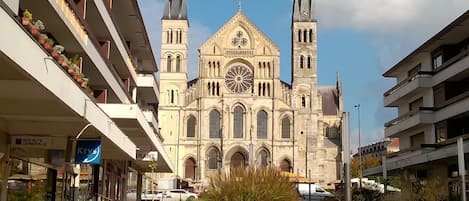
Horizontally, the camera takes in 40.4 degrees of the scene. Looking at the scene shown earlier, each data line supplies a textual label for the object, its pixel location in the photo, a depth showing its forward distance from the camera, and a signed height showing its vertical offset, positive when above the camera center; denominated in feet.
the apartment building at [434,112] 114.83 +14.92
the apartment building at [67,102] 33.22 +5.50
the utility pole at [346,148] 50.99 +3.19
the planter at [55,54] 37.22 +7.80
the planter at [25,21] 31.98 +8.26
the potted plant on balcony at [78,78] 43.88 +7.65
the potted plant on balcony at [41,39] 34.08 +7.90
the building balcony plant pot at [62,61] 39.12 +7.79
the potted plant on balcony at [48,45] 35.41 +7.88
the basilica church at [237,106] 284.20 +36.31
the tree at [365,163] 283.18 +11.99
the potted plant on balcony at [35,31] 32.78 +8.03
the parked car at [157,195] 167.28 -2.25
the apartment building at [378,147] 398.21 +26.69
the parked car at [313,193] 168.35 -1.45
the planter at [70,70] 41.18 +7.59
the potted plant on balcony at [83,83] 47.09 +7.89
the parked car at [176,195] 171.88 -2.19
